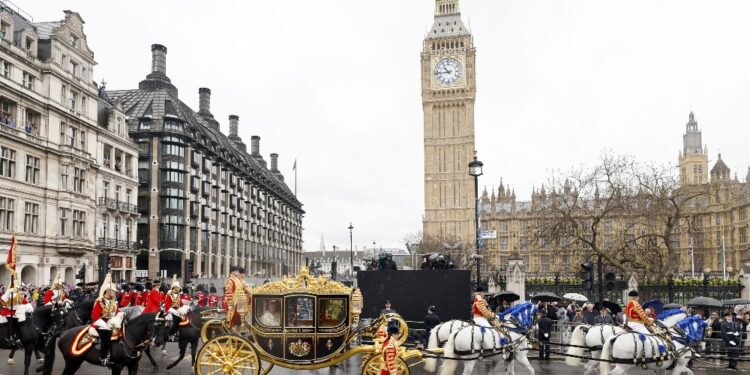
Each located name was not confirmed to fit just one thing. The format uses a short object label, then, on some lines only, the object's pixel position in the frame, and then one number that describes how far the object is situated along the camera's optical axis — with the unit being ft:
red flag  43.94
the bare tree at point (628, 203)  109.81
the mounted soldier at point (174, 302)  50.72
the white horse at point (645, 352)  39.06
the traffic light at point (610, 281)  56.95
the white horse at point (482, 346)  39.73
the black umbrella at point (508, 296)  49.10
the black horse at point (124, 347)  36.37
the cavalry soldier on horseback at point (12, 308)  46.01
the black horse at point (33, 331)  46.03
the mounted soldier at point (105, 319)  36.14
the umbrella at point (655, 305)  44.52
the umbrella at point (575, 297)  81.62
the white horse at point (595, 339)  41.47
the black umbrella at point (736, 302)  74.54
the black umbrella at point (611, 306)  50.03
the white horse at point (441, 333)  40.47
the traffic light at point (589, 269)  62.44
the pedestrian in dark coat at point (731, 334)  52.54
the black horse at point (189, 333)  50.29
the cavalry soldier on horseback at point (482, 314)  41.47
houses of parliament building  342.64
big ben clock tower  357.82
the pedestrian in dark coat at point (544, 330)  56.85
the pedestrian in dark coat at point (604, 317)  51.90
